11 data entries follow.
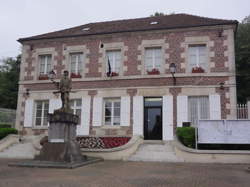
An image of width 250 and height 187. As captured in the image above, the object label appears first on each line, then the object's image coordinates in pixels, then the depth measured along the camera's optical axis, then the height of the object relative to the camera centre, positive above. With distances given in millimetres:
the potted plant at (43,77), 13462 +2358
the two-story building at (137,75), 11273 +2271
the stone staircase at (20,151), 9961 -1353
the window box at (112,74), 12398 +2383
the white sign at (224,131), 8547 -300
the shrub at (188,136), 9133 -512
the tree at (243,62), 16734 +4295
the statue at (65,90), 8281 +1018
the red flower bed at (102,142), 10320 -914
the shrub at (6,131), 11500 -592
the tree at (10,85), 23094 +3331
